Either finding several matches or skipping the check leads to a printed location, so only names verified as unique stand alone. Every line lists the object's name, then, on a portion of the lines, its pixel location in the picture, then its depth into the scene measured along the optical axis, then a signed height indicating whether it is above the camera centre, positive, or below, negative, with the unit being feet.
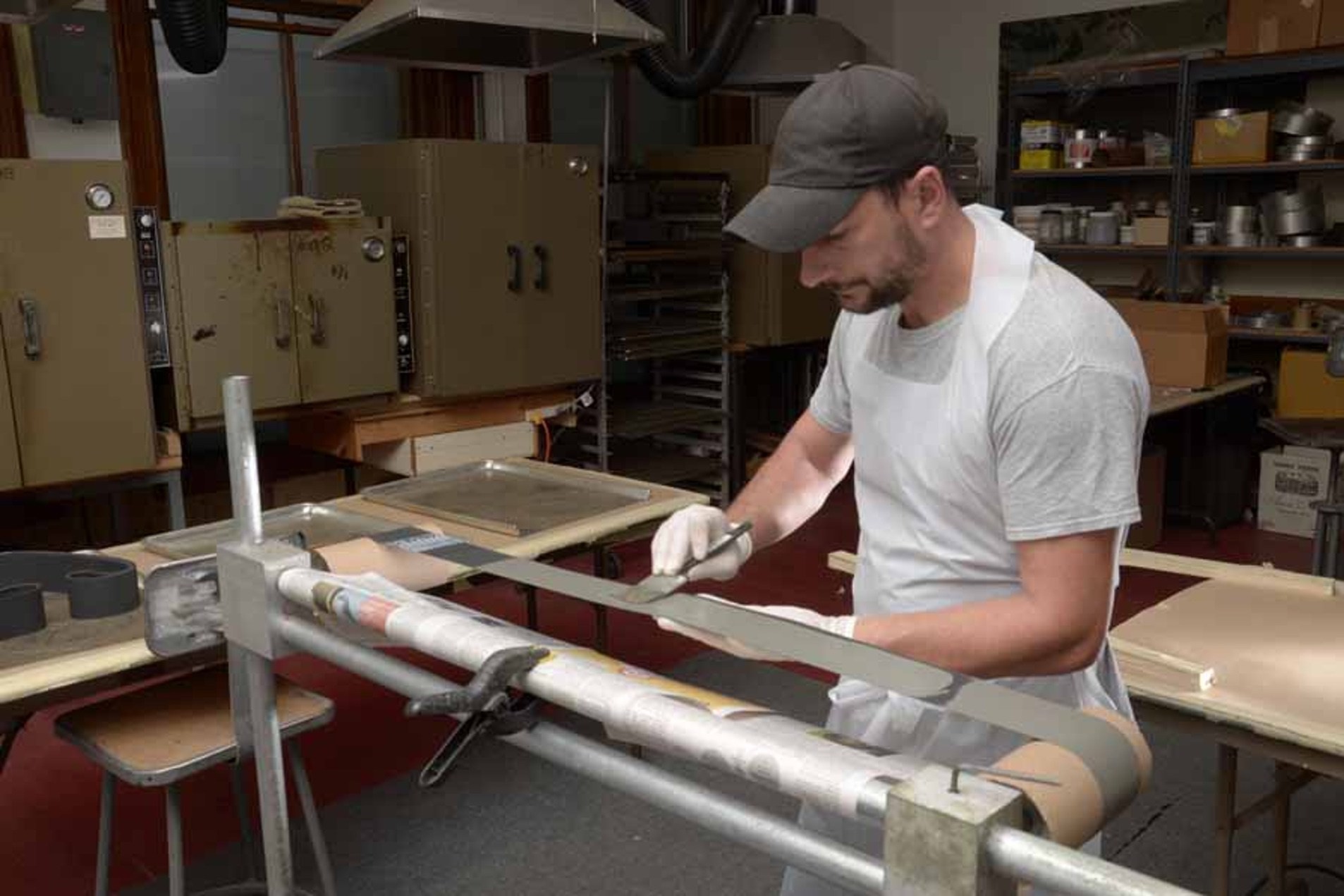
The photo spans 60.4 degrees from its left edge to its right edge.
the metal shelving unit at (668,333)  16.56 -1.21
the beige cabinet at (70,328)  10.85 -0.64
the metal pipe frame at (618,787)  1.81 -1.03
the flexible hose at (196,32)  12.11 +2.40
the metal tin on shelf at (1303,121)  16.22 +1.59
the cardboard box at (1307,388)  16.22 -2.13
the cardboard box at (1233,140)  16.48 +1.40
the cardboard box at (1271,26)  15.78 +2.90
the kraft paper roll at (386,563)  3.82 -1.01
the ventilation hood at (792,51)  15.35 +2.59
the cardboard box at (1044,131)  18.66 +1.76
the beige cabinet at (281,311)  12.19 -0.58
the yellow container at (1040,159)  18.70 +1.32
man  3.91 -0.61
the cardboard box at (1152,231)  17.78 +0.12
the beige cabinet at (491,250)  13.80 +0.03
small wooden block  6.01 -2.26
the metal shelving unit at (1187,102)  16.21 +2.08
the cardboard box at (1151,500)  16.19 -3.64
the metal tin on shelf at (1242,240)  17.19 -0.04
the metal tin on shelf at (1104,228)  18.45 +0.18
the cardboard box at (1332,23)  15.48 +2.82
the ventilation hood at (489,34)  8.11 +1.74
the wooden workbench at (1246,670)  5.63 -2.30
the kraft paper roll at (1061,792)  2.05 -0.99
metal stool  6.64 -2.82
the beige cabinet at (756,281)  17.40 -0.50
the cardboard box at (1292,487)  16.60 -3.61
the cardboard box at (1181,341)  15.65 -1.39
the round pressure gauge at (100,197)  11.15 +0.61
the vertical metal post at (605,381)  15.62 -1.78
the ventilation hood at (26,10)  7.77 +1.70
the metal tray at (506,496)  8.79 -1.97
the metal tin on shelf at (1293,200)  16.55 +0.51
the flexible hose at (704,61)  15.90 +2.62
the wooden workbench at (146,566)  6.05 -2.11
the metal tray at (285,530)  7.94 -1.92
